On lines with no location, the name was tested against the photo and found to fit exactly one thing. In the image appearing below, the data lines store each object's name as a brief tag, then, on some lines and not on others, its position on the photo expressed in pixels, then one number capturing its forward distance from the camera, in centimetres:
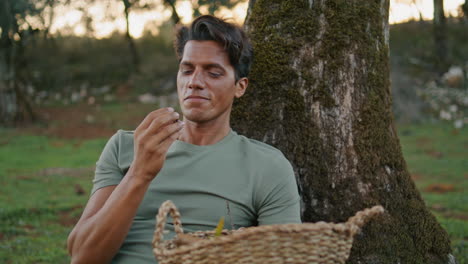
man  235
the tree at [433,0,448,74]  1906
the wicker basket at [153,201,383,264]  189
